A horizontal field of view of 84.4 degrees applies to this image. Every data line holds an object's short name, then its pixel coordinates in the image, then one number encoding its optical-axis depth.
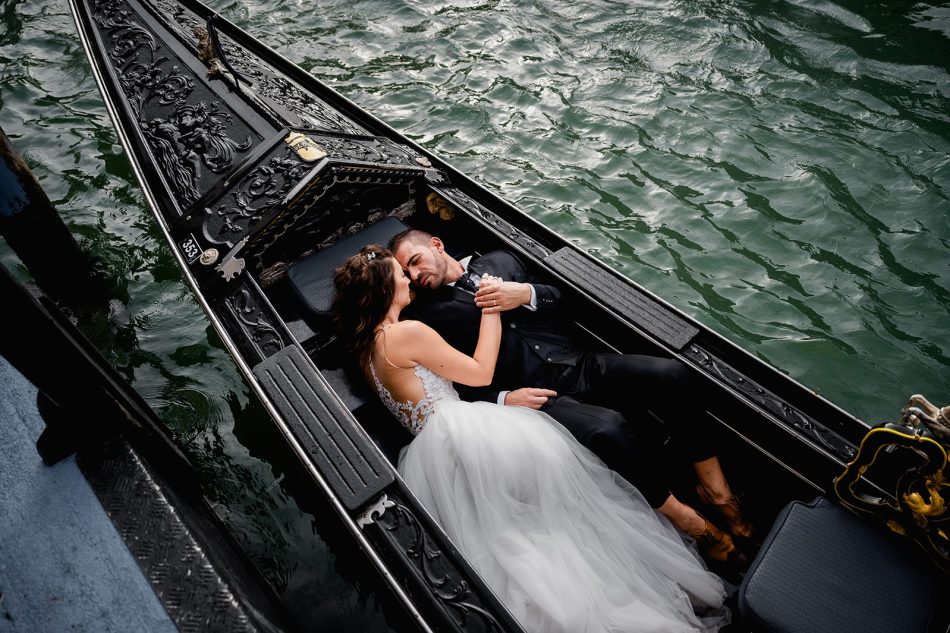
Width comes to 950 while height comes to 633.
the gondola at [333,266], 2.05
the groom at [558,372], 2.27
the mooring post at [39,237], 3.09
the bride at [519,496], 1.87
